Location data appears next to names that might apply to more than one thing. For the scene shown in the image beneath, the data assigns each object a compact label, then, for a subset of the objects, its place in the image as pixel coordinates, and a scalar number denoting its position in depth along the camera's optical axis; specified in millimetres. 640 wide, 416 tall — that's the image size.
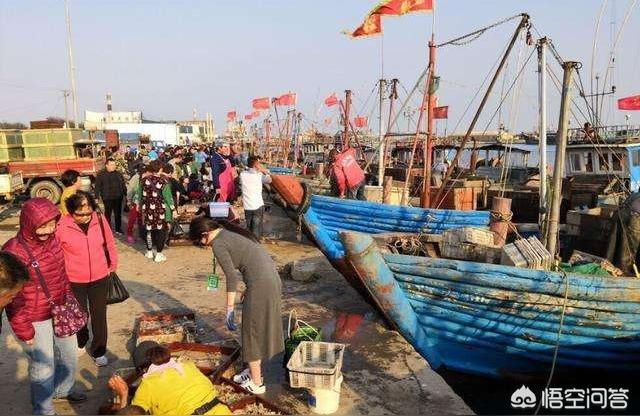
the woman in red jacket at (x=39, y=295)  3316
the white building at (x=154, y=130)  58938
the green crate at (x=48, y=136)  15469
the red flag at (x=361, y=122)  35188
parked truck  14789
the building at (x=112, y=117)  61938
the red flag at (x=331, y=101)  27283
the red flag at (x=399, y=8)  8711
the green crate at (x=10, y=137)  15318
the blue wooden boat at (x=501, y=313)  4402
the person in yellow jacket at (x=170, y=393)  2975
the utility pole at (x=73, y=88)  29362
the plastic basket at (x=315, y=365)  3752
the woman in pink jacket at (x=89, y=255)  4141
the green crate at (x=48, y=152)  15516
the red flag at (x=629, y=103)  16922
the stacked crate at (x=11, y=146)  15305
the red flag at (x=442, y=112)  21773
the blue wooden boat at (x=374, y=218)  7438
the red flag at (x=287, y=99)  26000
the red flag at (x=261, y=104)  29172
